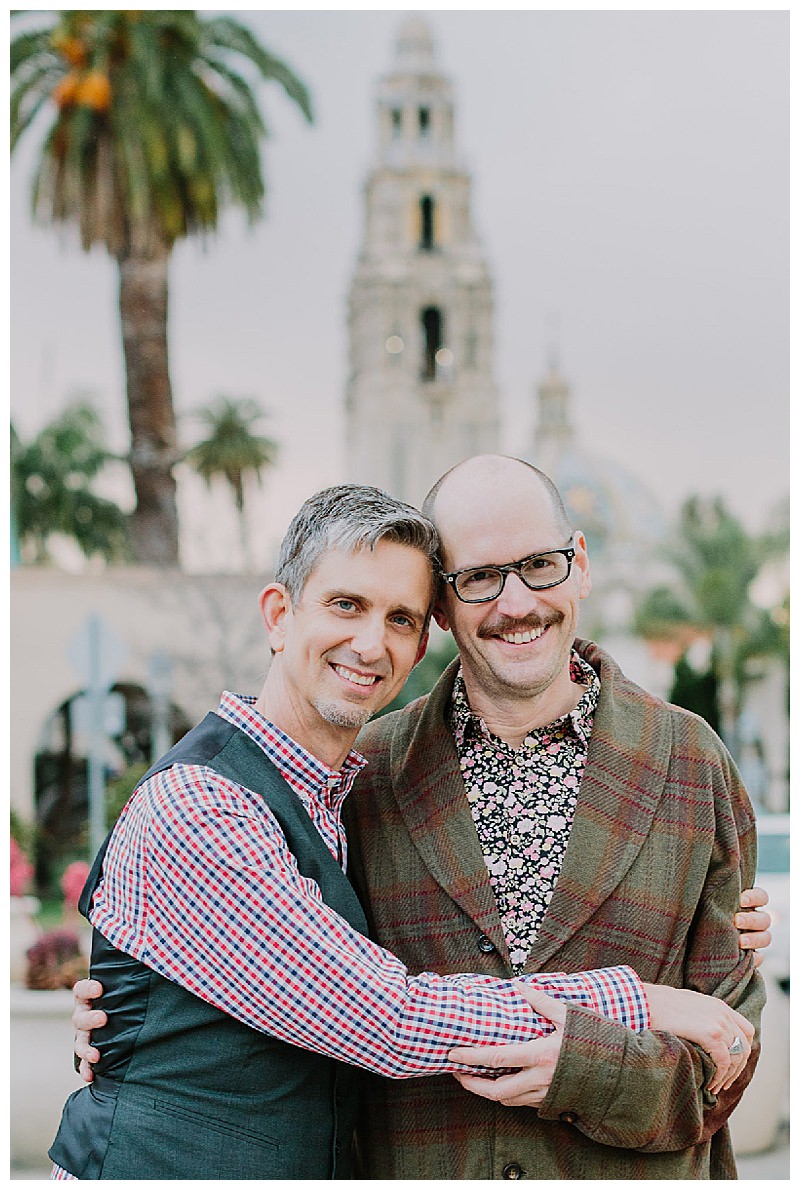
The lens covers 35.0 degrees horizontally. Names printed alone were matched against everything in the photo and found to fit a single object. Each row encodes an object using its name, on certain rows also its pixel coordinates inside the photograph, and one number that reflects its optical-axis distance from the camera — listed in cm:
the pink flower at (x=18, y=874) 1381
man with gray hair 218
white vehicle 607
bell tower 4953
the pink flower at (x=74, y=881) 1009
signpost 862
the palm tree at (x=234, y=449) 2545
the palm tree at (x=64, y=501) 2591
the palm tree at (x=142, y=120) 1656
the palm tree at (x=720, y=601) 3541
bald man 243
